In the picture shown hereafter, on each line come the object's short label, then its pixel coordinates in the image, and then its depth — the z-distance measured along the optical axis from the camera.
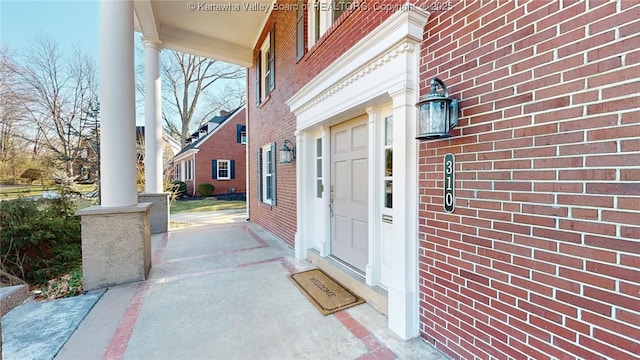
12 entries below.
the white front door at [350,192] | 3.37
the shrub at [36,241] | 4.41
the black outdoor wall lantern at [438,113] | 1.99
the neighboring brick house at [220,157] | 17.75
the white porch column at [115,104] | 3.52
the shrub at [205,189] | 17.38
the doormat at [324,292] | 2.93
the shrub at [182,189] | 17.06
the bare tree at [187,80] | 18.22
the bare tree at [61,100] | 8.45
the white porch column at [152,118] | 6.63
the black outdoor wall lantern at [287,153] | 5.06
